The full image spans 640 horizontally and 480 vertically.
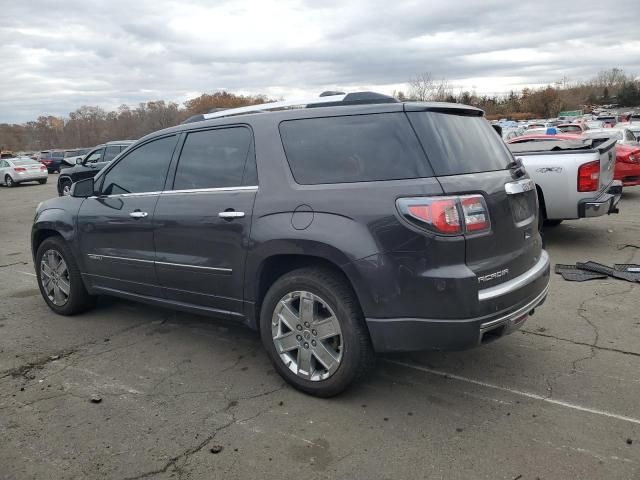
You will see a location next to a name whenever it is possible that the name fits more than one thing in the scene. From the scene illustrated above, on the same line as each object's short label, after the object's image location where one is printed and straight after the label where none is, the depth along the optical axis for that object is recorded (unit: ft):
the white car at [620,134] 46.86
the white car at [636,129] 65.82
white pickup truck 22.84
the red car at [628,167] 36.99
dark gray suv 9.89
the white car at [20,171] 87.15
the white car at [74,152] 127.15
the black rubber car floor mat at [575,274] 19.63
